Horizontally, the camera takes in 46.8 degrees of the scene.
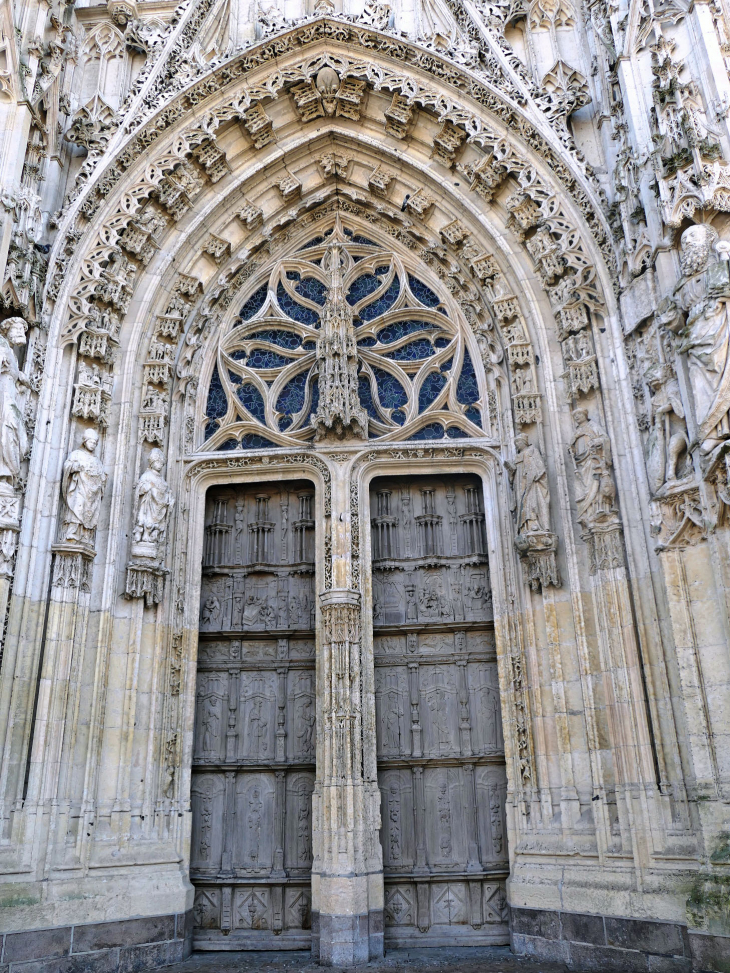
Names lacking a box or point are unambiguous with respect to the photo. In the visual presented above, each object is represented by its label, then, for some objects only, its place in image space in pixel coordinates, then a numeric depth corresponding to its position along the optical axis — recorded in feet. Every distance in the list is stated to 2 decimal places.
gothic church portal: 24.00
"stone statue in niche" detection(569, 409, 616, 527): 26.17
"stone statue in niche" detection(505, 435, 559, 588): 27.20
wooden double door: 27.32
